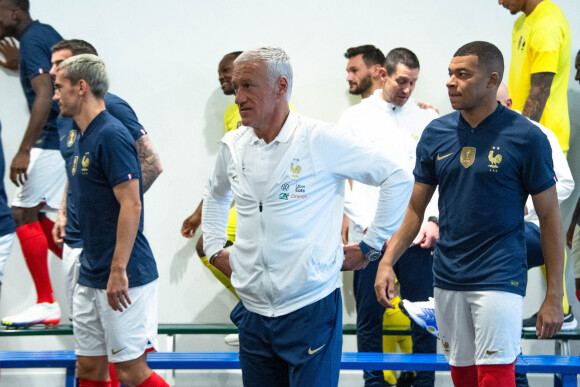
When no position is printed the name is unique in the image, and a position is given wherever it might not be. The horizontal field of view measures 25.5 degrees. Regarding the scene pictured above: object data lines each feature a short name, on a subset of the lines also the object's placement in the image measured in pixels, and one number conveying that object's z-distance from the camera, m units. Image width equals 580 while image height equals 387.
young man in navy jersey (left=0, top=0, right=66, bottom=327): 8.26
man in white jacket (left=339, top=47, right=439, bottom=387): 7.13
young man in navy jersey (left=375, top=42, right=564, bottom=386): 4.65
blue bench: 6.61
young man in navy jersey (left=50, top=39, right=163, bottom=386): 5.90
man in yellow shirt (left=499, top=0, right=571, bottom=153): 7.60
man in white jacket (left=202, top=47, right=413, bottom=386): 4.00
